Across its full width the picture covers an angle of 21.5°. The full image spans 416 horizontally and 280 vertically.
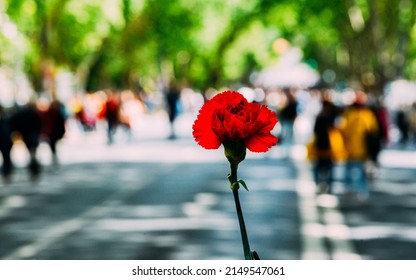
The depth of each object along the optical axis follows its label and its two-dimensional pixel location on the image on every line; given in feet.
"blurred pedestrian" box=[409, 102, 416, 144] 105.91
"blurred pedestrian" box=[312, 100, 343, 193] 56.39
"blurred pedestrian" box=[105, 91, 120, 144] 104.68
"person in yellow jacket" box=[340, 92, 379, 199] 53.47
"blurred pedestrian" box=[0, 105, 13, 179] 67.62
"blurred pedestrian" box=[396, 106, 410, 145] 106.48
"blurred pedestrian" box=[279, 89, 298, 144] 86.79
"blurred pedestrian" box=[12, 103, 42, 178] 69.46
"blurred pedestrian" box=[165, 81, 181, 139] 108.78
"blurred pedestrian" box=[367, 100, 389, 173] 53.93
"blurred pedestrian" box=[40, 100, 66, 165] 77.56
